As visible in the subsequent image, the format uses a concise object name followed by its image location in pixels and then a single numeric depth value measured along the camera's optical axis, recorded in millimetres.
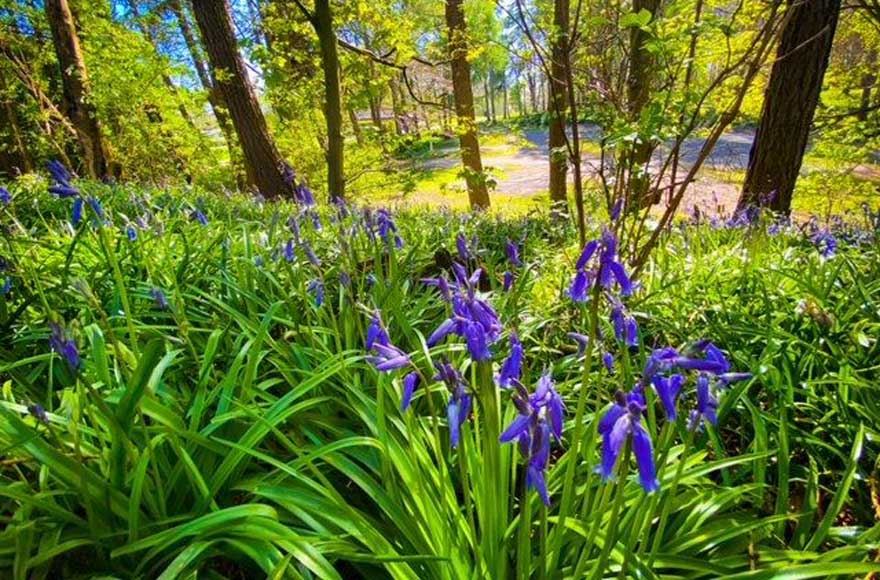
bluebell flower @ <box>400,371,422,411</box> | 216
